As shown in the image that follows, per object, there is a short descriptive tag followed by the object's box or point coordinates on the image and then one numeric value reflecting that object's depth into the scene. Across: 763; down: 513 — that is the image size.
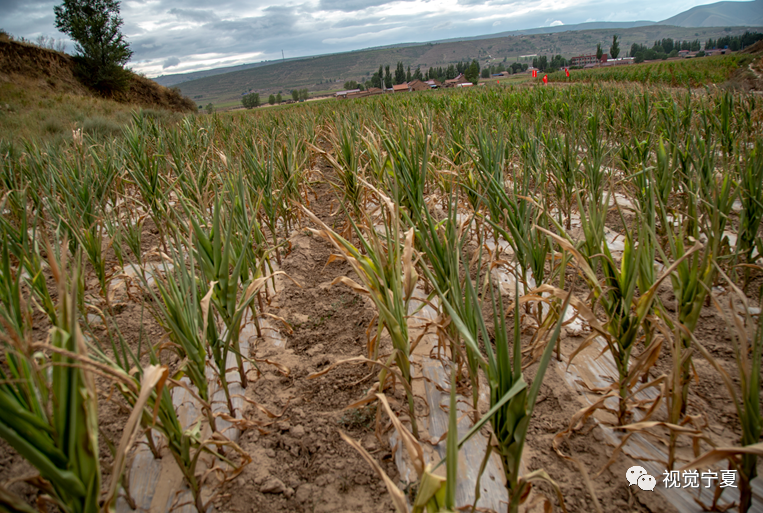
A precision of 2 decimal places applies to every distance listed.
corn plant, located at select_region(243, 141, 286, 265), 2.21
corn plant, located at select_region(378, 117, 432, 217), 1.62
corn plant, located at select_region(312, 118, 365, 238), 2.62
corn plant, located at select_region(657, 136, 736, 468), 0.93
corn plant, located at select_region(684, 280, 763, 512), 0.74
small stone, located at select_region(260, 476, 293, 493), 1.07
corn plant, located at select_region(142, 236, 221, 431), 0.98
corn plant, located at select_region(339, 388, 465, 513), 0.61
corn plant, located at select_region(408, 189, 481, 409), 1.08
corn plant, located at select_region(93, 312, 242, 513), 0.86
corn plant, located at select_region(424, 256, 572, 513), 0.73
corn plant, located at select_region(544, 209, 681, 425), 1.05
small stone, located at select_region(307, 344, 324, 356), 1.67
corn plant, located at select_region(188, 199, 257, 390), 1.15
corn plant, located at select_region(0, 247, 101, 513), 0.60
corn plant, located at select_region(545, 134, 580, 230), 2.31
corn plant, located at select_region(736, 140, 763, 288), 1.56
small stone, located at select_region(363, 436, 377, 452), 1.18
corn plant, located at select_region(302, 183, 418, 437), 1.09
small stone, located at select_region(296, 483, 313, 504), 1.05
